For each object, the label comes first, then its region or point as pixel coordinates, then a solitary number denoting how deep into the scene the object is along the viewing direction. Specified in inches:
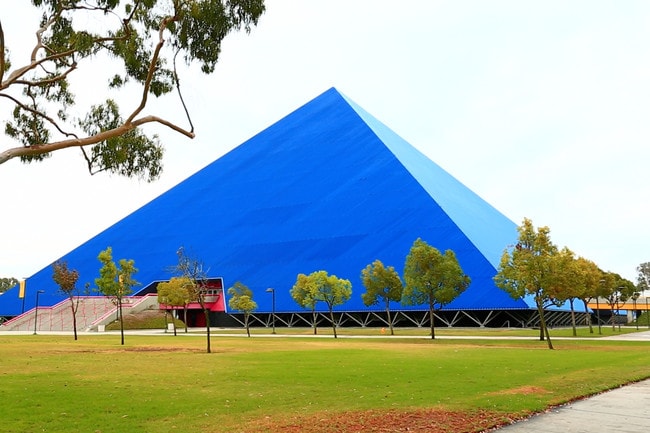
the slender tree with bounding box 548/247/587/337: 1193.4
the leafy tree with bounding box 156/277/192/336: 2370.7
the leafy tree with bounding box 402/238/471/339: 1694.1
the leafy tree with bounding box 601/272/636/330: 2301.3
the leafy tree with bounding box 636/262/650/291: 5974.4
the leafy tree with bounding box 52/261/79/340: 1749.3
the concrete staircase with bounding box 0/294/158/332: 2795.3
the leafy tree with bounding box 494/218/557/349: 1188.5
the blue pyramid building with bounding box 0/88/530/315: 2472.9
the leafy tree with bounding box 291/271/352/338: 2022.6
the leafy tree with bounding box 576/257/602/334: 1913.1
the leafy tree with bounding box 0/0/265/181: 690.8
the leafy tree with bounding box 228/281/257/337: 2022.6
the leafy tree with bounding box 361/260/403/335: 1987.0
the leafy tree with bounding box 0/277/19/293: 6358.3
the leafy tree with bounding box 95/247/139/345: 1595.7
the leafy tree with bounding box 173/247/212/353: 1164.0
